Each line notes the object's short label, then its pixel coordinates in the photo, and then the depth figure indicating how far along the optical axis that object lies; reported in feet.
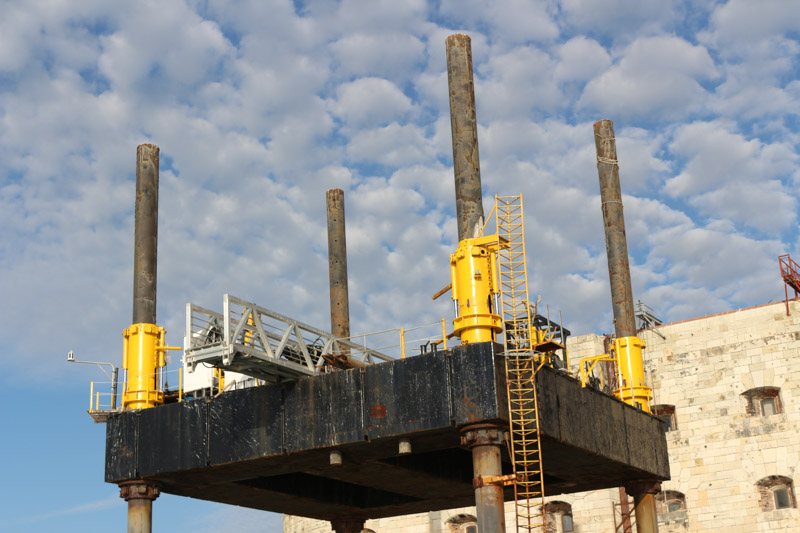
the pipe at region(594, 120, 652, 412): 130.82
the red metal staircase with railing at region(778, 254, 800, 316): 177.68
